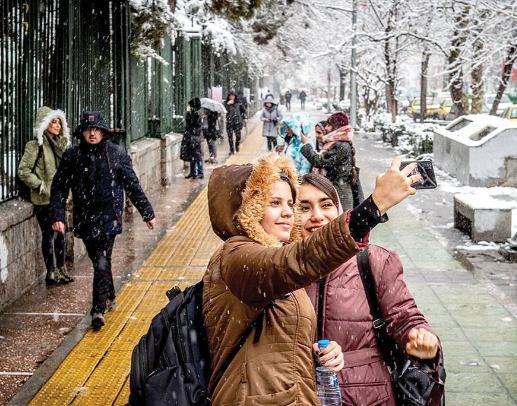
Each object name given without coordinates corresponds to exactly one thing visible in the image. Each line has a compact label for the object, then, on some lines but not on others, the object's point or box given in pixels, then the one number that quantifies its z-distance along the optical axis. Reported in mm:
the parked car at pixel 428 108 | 44506
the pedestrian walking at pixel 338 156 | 8383
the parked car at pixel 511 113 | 29328
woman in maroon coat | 2988
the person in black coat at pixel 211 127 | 19859
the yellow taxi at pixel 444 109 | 42306
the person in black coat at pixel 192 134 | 17109
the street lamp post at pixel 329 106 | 55550
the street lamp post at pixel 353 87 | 29484
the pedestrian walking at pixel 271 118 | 21334
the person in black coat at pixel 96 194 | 6871
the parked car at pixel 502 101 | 38397
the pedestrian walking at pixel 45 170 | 8109
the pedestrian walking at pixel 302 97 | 67812
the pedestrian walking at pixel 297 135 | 9641
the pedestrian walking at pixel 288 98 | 62469
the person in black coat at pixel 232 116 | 23016
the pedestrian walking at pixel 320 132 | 9117
